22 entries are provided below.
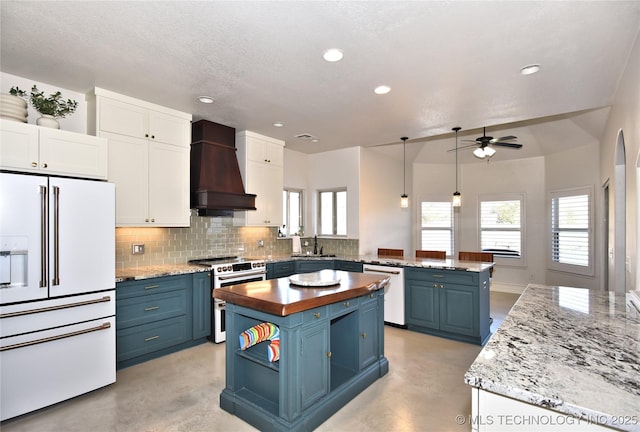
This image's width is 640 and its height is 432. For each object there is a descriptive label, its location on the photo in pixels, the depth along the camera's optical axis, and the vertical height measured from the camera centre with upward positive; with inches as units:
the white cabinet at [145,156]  131.6 +25.7
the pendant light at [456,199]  201.5 +10.1
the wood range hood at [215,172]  163.6 +22.3
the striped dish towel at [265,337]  90.6 -33.3
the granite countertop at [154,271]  130.5 -23.1
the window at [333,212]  232.1 +2.9
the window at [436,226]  292.7 -8.9
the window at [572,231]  219.1 -10.5
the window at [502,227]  268.2 -9.1
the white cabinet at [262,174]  187.9 +24.5
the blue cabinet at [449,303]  156.2 -42.6
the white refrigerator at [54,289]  94.7 -22.1
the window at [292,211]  234.1 +3.6
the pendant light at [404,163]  257.5 +42.9
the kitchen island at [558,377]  37.2 -20.9
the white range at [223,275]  156.4 -28.6
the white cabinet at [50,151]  98.3 +20.6
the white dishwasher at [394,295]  178.1 -42.4
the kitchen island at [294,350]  88.0 -39.3
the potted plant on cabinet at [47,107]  108.7 +36.4
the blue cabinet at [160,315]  128.9 -41.2
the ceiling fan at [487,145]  191.9 +40.8
